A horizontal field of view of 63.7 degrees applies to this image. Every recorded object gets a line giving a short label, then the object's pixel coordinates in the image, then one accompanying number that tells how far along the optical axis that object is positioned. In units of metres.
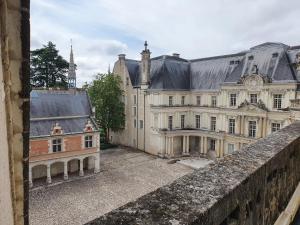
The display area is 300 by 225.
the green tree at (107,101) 28.30
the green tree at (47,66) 30.61
